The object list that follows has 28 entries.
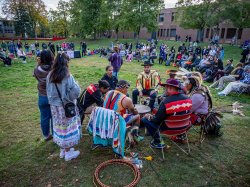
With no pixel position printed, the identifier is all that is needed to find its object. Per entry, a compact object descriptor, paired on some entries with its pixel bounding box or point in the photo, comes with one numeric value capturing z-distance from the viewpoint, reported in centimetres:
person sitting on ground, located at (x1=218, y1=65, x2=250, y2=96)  829
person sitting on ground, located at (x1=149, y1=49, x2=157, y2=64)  1811
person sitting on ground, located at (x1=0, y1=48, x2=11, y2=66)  1474
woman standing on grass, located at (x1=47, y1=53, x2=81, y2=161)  323
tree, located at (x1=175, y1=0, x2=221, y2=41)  2797
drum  461
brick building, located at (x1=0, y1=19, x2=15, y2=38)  6092
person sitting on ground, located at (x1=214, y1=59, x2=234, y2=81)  1048
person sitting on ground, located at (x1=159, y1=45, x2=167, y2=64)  1831
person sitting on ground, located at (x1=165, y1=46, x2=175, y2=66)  1722
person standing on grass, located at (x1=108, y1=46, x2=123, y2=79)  909
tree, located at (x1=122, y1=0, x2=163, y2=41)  3409
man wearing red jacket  353
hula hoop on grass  310
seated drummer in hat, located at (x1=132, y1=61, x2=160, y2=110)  610
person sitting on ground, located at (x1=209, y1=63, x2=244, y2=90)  926
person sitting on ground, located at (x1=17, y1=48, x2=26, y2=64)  1692
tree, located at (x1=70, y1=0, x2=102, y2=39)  4247
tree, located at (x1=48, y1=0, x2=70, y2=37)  5538
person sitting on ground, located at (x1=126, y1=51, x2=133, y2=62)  1977
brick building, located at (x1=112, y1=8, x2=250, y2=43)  3640
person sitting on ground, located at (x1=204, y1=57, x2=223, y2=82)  1090
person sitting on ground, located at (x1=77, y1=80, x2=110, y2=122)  439
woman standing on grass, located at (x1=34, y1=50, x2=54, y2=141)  378
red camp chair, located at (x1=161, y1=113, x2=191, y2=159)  362
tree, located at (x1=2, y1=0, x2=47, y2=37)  5466
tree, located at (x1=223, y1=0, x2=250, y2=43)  2609
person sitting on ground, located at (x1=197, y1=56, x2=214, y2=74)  1242
